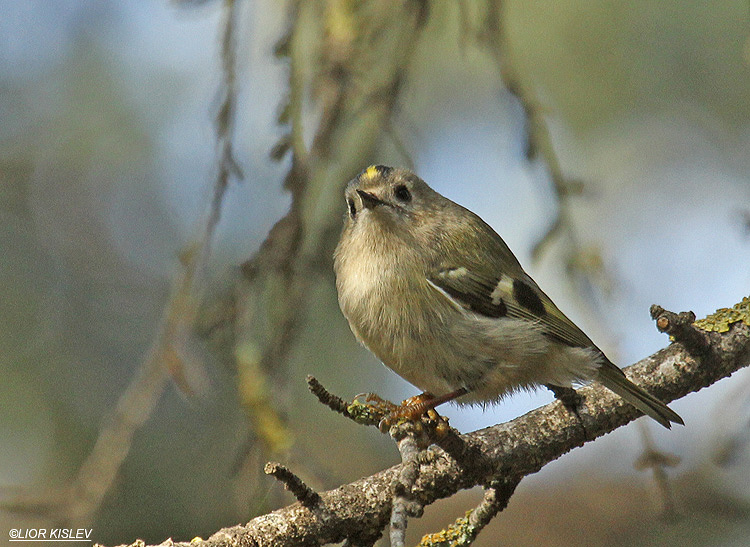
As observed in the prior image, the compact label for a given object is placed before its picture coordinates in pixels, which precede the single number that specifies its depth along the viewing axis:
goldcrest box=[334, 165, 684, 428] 2.30
